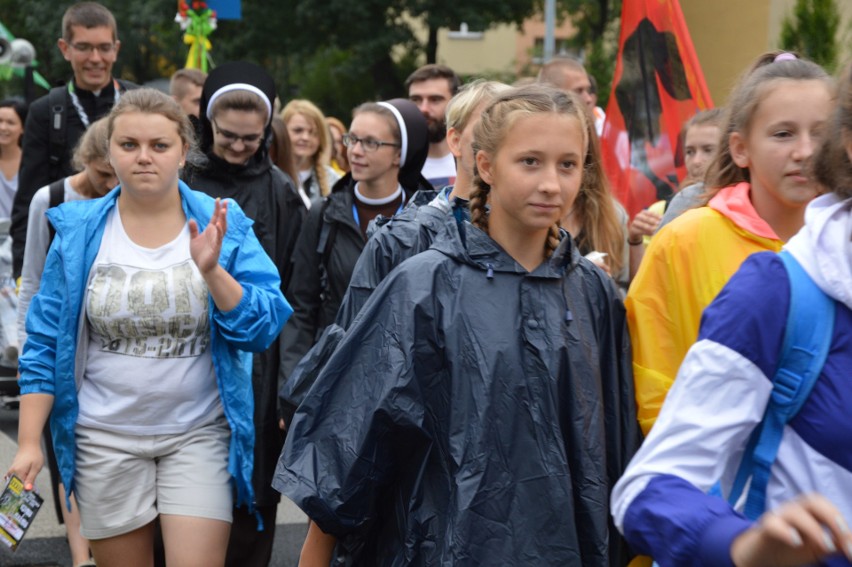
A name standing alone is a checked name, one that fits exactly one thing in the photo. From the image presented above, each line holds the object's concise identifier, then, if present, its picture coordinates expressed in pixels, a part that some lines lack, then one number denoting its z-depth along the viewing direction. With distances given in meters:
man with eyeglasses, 6.65
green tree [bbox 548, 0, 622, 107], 40.31
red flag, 6.31
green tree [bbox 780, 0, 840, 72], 16.03
